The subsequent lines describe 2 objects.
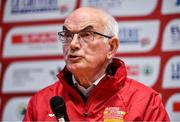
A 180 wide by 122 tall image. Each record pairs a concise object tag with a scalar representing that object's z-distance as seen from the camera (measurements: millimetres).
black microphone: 3019
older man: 3395
